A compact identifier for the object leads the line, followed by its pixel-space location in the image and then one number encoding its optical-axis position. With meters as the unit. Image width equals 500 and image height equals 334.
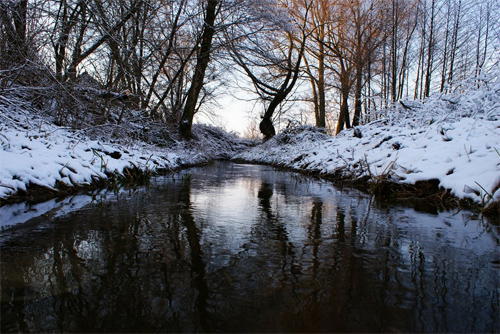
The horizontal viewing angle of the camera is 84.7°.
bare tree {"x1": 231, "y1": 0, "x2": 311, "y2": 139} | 7.82
